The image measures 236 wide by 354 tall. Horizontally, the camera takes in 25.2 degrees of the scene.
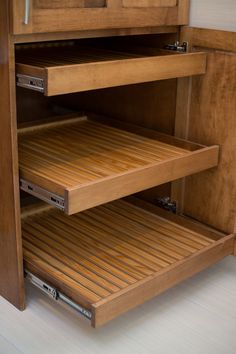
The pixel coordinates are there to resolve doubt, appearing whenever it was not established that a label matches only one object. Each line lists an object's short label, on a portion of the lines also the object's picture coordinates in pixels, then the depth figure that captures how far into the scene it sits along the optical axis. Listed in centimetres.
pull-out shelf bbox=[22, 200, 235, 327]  110
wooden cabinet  106
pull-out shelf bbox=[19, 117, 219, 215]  107
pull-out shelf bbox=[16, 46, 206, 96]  101
